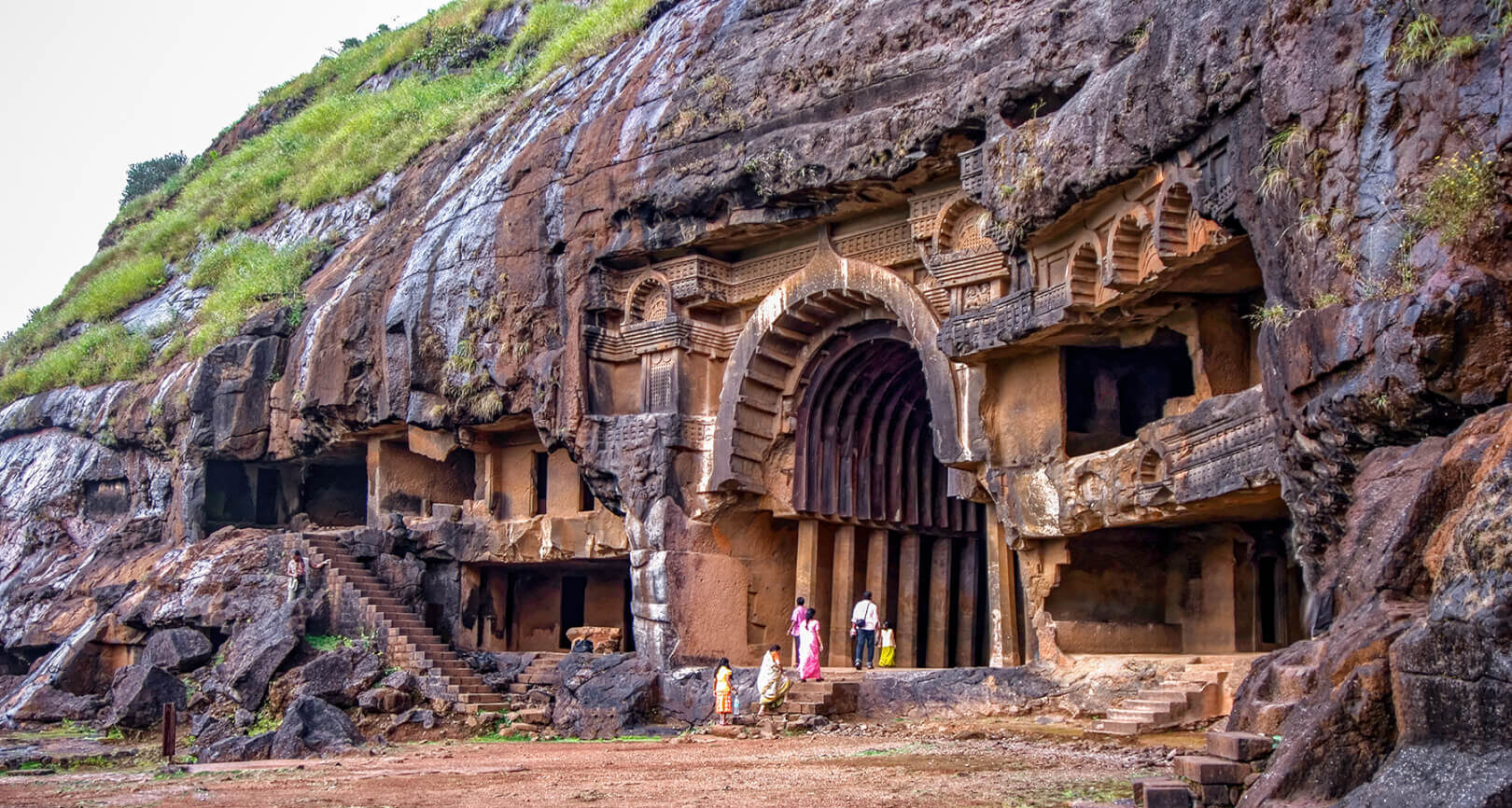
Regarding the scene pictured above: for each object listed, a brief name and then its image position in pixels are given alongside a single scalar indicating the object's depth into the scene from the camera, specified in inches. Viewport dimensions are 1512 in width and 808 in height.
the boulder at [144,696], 825.5
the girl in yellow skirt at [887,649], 778.2
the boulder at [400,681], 821.9
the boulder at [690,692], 727.7
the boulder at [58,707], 906.1
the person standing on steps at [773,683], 666.2
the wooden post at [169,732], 633.6
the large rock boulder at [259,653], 825.5
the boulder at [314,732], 668.1
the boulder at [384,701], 800.3
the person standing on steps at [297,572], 908.0
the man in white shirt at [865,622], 756.6
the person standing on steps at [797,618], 721.0
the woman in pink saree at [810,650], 687.9
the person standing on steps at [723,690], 689.6
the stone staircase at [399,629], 835.4
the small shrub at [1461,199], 346.3
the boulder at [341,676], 806.5
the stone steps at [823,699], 653.3
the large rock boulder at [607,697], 740.6
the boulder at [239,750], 665.0
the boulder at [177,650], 892.6
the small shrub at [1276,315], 412.5
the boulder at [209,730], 768.3
